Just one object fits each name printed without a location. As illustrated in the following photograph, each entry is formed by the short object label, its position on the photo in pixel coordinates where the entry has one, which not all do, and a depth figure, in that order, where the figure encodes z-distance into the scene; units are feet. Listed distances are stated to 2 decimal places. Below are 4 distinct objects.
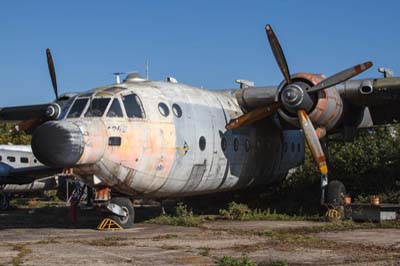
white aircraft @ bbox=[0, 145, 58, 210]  77.77
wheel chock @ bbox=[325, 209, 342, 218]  47.08
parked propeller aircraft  37.32
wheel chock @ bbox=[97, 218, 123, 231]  40.40
